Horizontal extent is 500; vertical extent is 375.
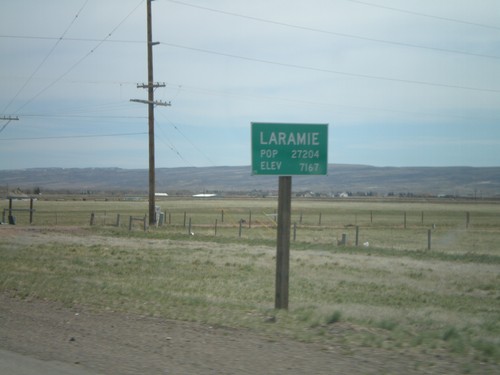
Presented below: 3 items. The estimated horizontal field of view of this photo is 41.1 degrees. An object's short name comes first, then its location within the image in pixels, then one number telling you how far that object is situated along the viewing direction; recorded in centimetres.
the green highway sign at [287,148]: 1283
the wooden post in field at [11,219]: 4852
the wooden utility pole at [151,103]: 4150
